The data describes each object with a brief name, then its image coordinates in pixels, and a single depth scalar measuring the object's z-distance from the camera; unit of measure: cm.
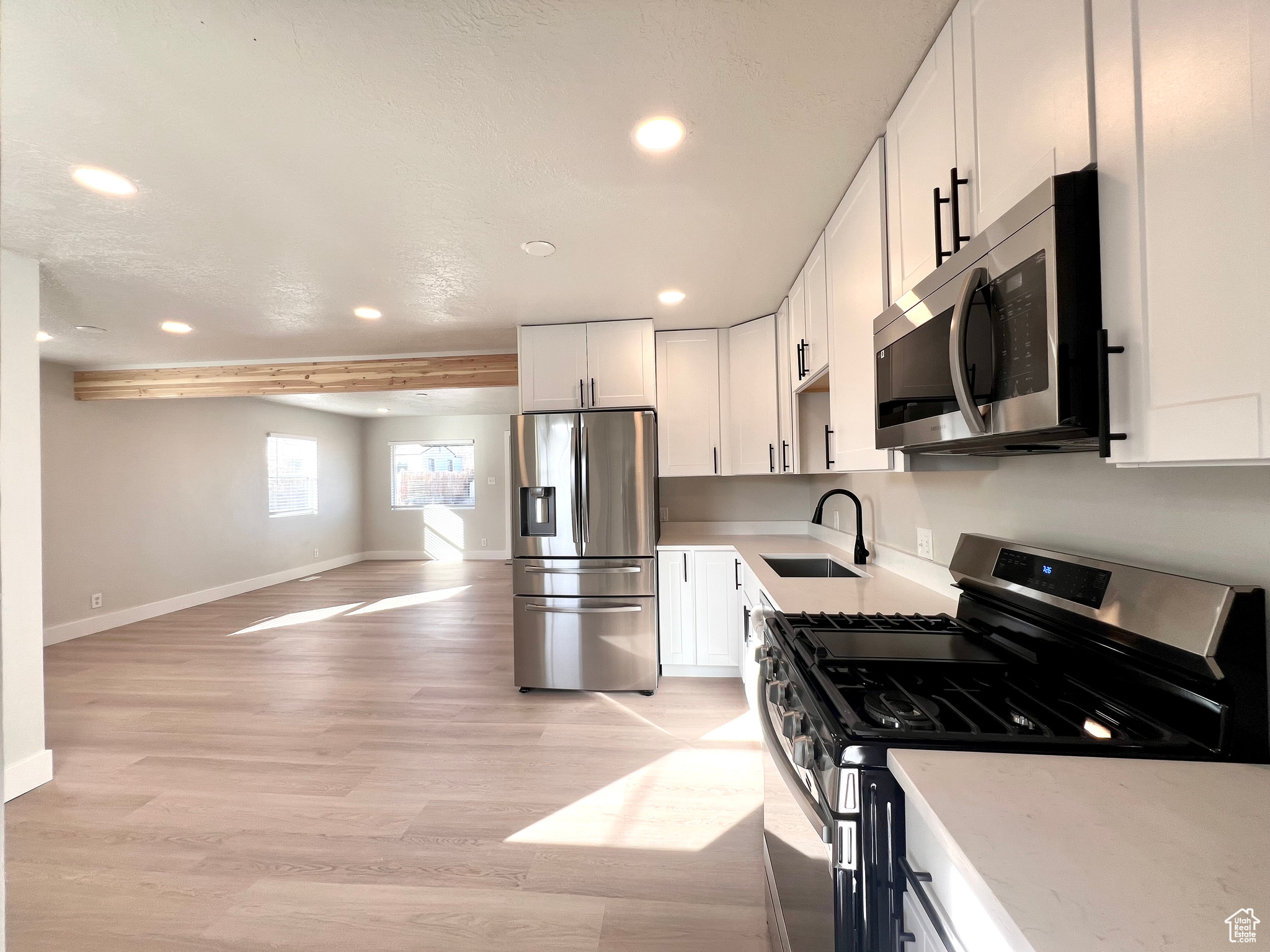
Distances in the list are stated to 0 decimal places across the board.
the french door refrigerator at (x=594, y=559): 339
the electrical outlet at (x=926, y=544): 210
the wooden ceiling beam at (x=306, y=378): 450
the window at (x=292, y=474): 721
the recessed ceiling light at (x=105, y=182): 181
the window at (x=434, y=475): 896
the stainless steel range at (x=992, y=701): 83
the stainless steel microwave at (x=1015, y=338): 85
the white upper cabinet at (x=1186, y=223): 62
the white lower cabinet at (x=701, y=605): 351
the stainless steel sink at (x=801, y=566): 300
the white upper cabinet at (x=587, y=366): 360
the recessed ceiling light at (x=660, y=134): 161
